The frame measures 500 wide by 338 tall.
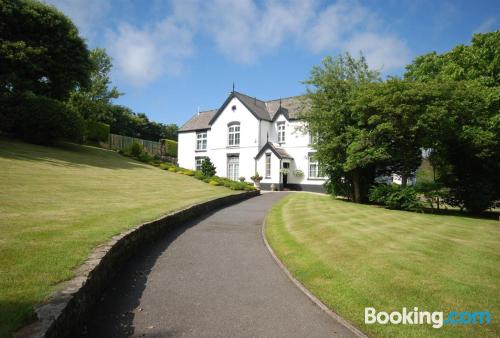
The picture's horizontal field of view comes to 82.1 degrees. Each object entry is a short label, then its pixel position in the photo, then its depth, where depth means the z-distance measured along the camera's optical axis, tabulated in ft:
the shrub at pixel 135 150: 103.55
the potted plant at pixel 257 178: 108.83
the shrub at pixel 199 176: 87.61
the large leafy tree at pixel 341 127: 63.68
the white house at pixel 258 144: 108.99
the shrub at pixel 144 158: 99.66
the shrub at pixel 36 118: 69.31
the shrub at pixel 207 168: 102.89
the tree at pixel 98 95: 137.59
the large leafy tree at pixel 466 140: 53.31
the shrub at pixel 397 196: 57.52
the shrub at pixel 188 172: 91.12
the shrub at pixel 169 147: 164.55
